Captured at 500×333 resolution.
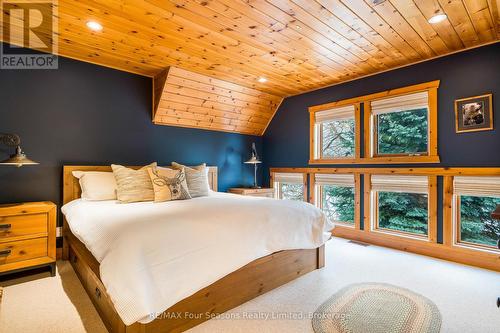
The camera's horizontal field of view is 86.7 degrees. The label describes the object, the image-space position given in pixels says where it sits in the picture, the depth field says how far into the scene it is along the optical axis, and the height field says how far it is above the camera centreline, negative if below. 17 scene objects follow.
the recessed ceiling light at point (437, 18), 2.34 +1.35
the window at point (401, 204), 3.42 -0.50
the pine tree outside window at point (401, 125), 3.44 +0.60
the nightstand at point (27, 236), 2.38 -0.62
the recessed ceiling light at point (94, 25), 2.43 +1.35
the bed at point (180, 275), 1.56 -0.85
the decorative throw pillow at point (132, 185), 2.81 -0.17
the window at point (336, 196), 4.11 -0.45
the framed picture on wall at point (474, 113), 2.87 +0.61
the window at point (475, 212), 2.93 -0.51
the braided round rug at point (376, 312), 1.80 -1.08
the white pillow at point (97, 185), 2.95 -0.17
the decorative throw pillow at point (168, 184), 2.86 -0.17
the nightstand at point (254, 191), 4.51 -0.39
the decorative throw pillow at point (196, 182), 3.28 -0.16
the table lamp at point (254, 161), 4.82 +0.15
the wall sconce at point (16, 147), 2.54 +0.22
